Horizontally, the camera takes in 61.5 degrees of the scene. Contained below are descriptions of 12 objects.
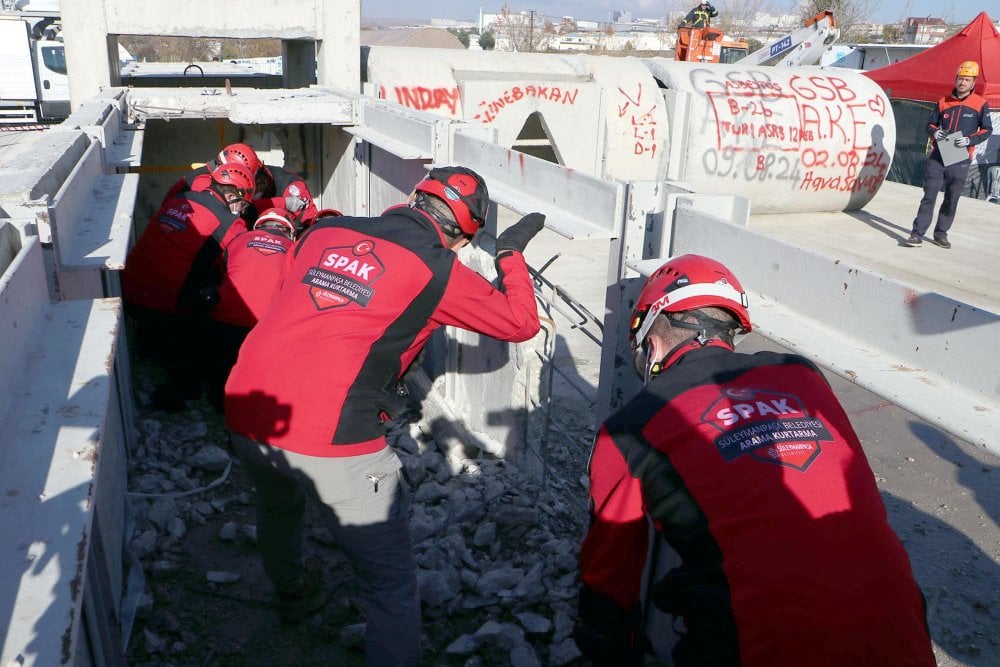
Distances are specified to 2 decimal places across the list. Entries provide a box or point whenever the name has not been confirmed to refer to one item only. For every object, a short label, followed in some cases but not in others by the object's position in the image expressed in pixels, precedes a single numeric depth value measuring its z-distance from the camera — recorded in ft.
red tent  59.62
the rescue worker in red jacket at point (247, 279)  17.83
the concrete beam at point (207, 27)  28.32
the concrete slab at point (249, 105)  26.09
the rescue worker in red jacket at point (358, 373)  10.28
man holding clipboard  33.14
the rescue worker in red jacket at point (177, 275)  19.25
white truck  68.13
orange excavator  57.21
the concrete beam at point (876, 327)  7.30
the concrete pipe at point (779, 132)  39.32
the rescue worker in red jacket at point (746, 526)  6.14
